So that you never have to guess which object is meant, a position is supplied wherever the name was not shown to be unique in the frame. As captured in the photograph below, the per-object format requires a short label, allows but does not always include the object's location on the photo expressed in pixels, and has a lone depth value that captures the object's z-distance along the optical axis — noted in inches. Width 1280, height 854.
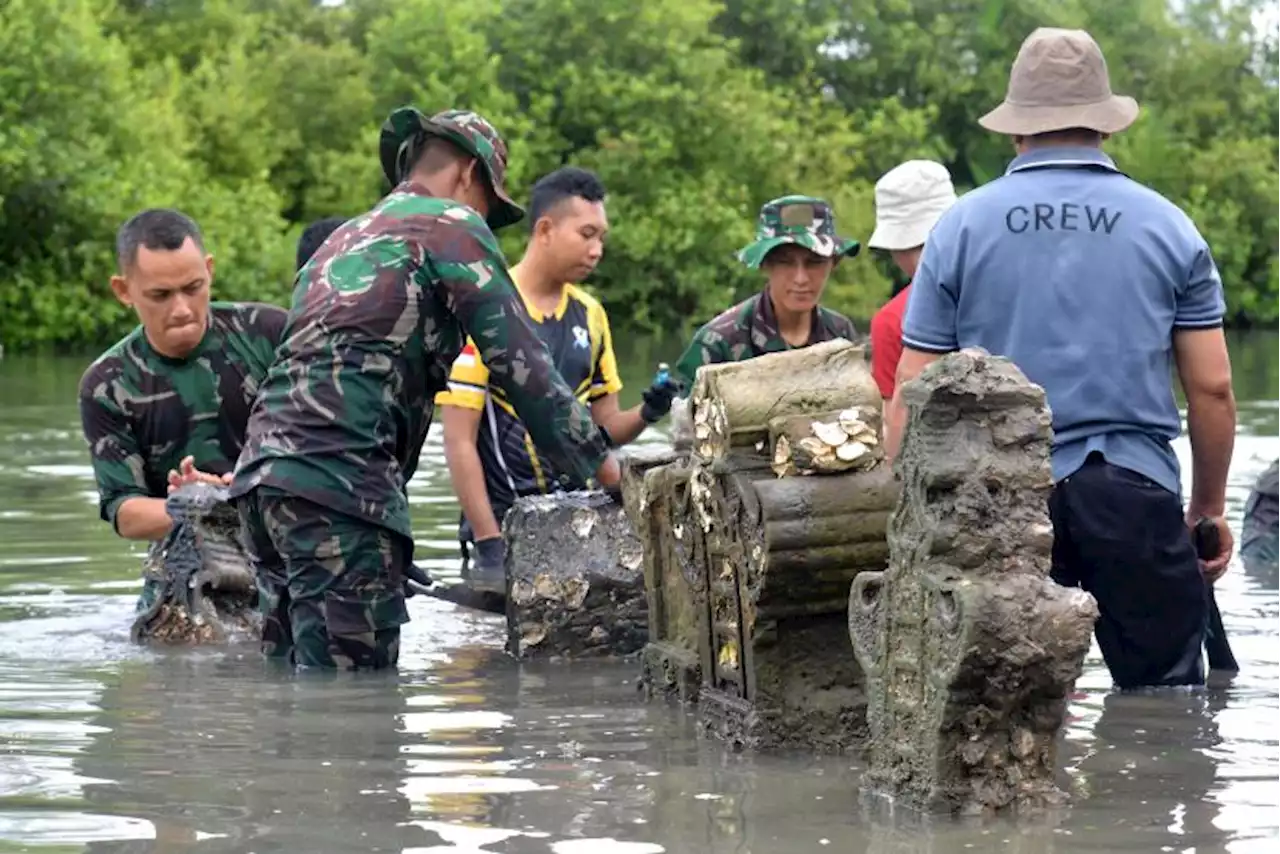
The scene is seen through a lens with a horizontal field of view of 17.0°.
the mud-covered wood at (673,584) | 480.4
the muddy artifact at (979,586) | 372.9
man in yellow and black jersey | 659.4
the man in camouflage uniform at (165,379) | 592.0
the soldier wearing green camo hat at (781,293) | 644.6
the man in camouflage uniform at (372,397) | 514.6
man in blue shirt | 434.4
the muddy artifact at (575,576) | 587.9
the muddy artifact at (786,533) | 429.1
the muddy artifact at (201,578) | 592.5
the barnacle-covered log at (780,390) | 438.8
